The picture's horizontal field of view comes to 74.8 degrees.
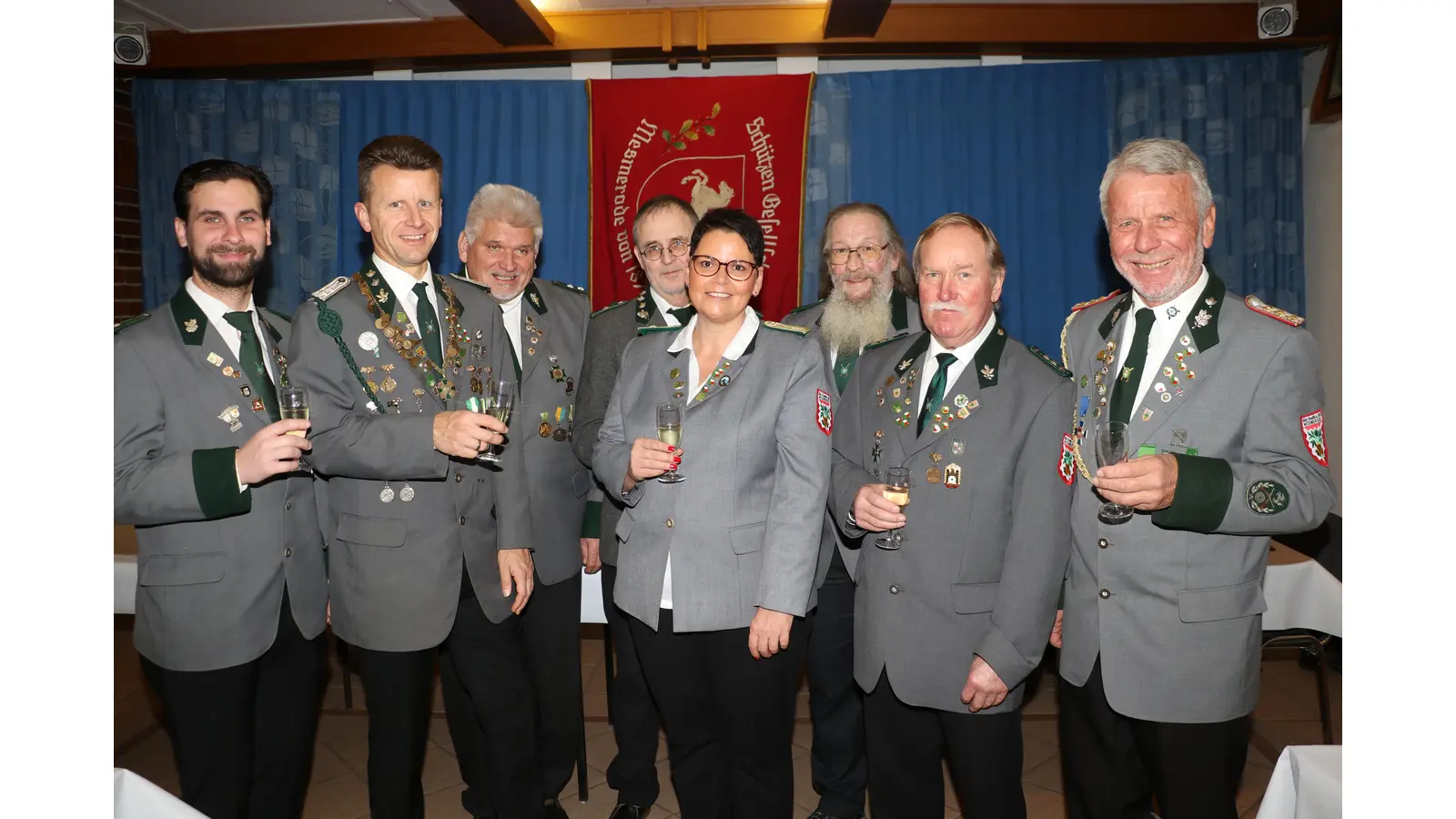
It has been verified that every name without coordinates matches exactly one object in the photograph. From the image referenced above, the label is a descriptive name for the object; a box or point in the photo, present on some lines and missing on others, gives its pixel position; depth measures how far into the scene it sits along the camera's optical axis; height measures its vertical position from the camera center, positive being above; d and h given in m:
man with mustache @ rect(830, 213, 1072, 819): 2.21 -0.36
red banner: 5.66 +1.45
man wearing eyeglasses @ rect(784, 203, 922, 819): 3.20 -0.74
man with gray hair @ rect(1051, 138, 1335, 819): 2.03 -0.23
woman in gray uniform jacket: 2.39 -0.33
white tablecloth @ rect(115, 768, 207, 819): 1.37 -0.59
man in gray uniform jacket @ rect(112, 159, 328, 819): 2.29 -0.28
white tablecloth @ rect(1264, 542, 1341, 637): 3.09 -0.67
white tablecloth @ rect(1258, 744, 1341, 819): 1.40 -0.60
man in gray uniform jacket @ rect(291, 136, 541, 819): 2.45 -0.20
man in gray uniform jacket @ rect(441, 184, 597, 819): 3.17 -0.34
